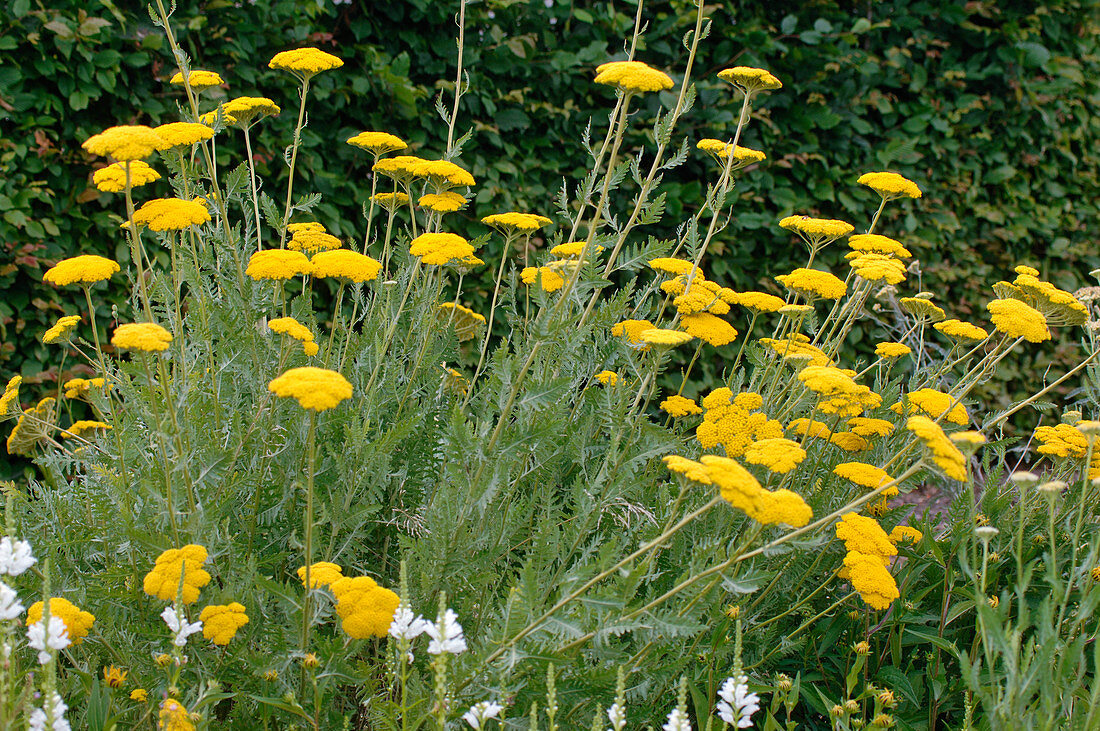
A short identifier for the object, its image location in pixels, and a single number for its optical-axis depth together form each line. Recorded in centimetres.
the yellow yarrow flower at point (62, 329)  472
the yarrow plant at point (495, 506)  423
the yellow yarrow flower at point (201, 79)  484
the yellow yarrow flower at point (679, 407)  486
